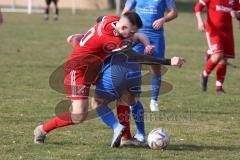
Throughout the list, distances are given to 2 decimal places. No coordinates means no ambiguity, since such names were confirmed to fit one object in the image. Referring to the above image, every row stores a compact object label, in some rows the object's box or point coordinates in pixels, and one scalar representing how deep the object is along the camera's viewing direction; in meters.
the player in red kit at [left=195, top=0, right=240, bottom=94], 24.95
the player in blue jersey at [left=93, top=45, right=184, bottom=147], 15.29
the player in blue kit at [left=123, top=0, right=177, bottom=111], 20.30
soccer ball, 15.12
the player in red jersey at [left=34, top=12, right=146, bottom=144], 14.87
